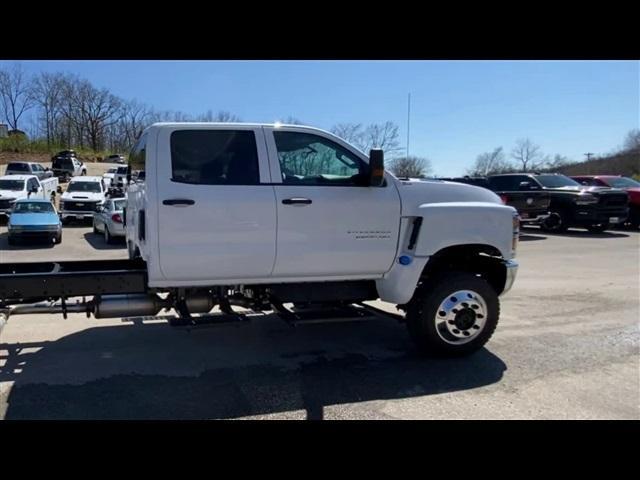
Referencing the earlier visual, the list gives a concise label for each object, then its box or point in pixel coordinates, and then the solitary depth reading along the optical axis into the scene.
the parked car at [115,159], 58.63
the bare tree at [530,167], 77.04
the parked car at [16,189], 18.16
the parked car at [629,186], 19.36
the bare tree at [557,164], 80.69
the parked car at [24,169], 31.17
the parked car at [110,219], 14.34
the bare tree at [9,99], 63.81
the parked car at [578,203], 17.27
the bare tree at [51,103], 63.03
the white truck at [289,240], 4.30
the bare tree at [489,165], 77.52
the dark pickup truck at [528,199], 16.80
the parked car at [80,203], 18.66
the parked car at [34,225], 13.74
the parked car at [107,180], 23.69
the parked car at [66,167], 39.09
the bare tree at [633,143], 71.47
